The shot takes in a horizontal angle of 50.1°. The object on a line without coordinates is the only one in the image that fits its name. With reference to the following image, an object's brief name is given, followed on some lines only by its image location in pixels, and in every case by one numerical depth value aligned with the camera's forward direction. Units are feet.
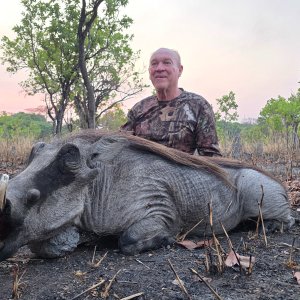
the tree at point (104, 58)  30.73
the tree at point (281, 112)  49.55
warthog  6.11
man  10.27
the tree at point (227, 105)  70.13
